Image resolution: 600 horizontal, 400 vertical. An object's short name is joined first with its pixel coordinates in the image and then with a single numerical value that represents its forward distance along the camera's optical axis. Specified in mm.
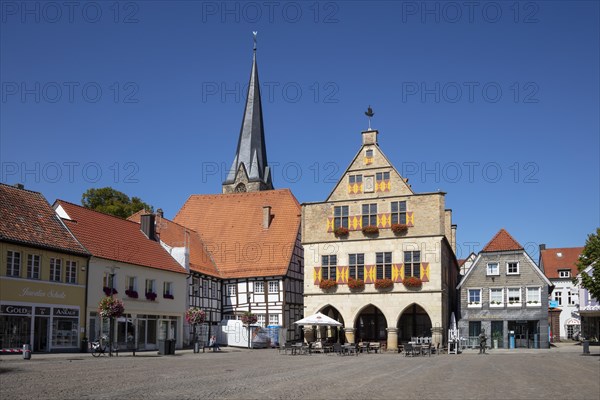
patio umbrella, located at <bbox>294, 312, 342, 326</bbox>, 39722
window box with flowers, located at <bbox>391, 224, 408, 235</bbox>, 45031
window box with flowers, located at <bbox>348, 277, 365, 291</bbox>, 45750
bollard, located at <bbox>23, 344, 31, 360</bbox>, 27328
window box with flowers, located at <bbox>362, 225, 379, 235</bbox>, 45938
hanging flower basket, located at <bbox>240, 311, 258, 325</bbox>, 47219
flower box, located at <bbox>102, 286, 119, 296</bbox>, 36906
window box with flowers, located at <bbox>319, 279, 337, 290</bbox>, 46531
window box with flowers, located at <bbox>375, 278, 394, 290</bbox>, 44875
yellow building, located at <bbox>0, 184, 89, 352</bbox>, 31219
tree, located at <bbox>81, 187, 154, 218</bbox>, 56938
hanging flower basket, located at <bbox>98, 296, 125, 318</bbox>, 32750
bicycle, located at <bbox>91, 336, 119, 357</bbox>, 32819
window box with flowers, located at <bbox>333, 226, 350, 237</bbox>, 46625
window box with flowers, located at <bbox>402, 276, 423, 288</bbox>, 44062
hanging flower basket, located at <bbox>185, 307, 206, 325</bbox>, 40475
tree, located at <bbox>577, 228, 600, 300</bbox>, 32031
